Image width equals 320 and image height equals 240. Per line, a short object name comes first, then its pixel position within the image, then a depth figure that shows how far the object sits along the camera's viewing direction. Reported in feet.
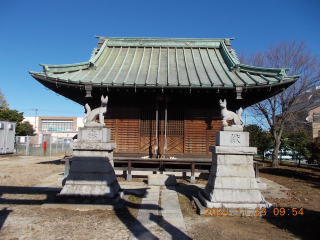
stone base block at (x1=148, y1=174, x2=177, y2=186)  30.19
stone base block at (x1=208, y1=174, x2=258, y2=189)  19.08
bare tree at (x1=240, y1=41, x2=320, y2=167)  51.21
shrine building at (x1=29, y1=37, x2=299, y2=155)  30.91
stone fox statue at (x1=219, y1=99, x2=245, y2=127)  20.94
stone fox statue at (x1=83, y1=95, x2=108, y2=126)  21.45
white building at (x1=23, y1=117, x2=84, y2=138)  220.74
